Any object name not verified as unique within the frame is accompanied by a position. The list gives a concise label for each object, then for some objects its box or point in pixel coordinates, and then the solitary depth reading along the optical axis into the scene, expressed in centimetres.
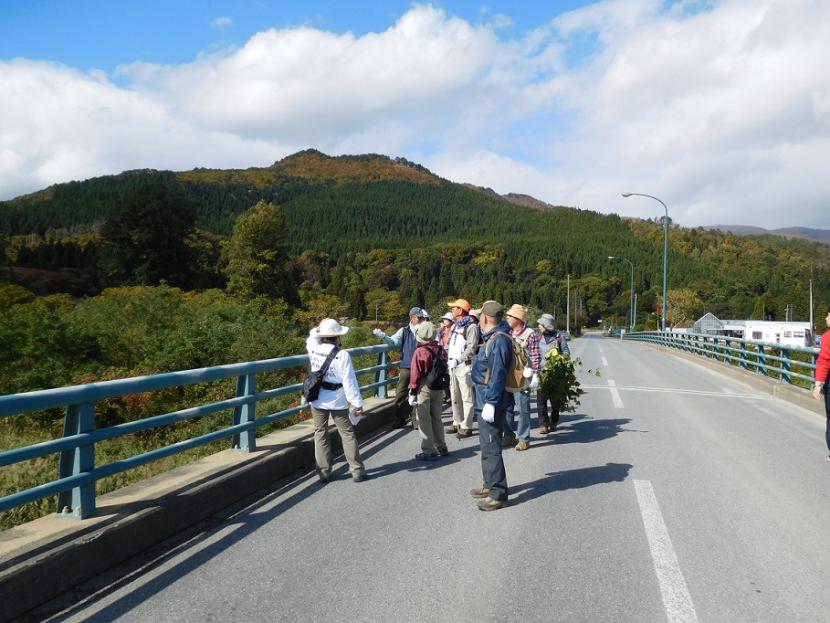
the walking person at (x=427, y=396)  822
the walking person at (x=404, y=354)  990
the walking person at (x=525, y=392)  888
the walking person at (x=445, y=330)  1098
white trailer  7405
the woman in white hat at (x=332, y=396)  693
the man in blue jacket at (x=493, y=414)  608
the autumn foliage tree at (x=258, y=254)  6860
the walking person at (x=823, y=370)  806
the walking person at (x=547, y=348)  1007
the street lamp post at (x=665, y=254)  3850
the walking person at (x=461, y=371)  976
